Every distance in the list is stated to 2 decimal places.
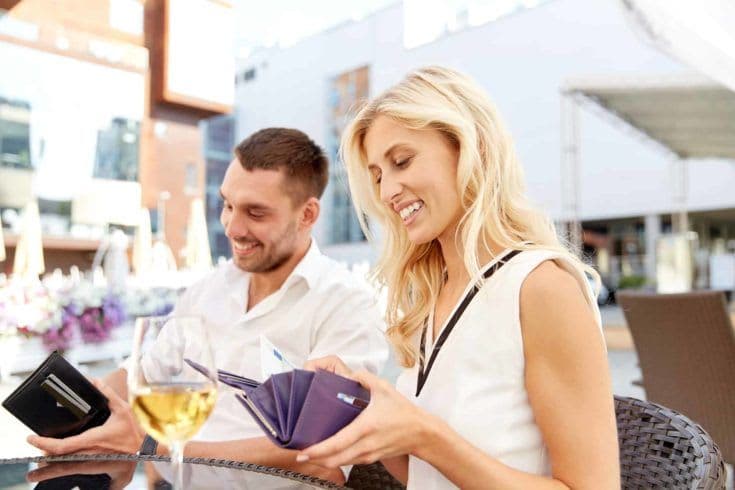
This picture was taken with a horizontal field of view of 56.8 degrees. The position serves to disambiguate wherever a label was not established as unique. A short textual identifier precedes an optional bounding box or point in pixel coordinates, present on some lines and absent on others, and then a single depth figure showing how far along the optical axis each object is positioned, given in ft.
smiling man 5.31
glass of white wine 2.38
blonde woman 2.68
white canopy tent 20.62
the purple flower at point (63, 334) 11.93
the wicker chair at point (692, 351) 7.83
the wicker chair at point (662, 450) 2.78
